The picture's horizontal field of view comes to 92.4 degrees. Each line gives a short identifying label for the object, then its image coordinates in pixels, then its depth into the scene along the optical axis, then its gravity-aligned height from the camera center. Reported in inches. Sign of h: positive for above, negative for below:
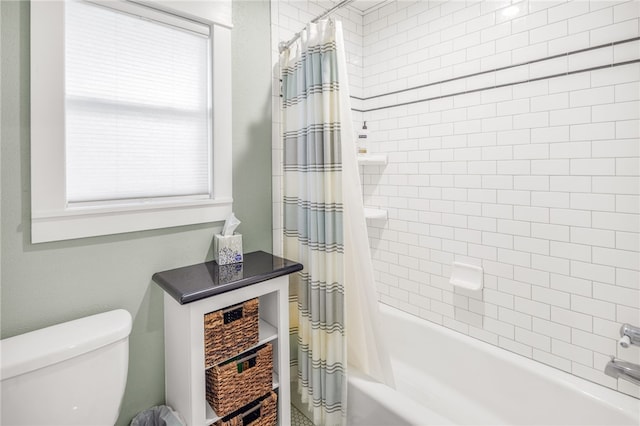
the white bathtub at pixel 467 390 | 54.5 -37.1
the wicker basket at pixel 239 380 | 52.4 -30.3
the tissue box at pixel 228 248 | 61.4 -7.7
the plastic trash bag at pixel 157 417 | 53.1 -36.3
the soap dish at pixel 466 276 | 72.8 -16.3
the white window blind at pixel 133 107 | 48.6 +18.4
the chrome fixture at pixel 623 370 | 50.4 -27.2
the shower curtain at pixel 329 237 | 57.7 -5.4
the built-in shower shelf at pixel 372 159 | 87.4 +14.6
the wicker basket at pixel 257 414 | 54.7 -37.6
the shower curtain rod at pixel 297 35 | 57.1 +37.9
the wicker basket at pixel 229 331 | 51.7 -21.3
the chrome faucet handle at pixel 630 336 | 50.1 -21.0
